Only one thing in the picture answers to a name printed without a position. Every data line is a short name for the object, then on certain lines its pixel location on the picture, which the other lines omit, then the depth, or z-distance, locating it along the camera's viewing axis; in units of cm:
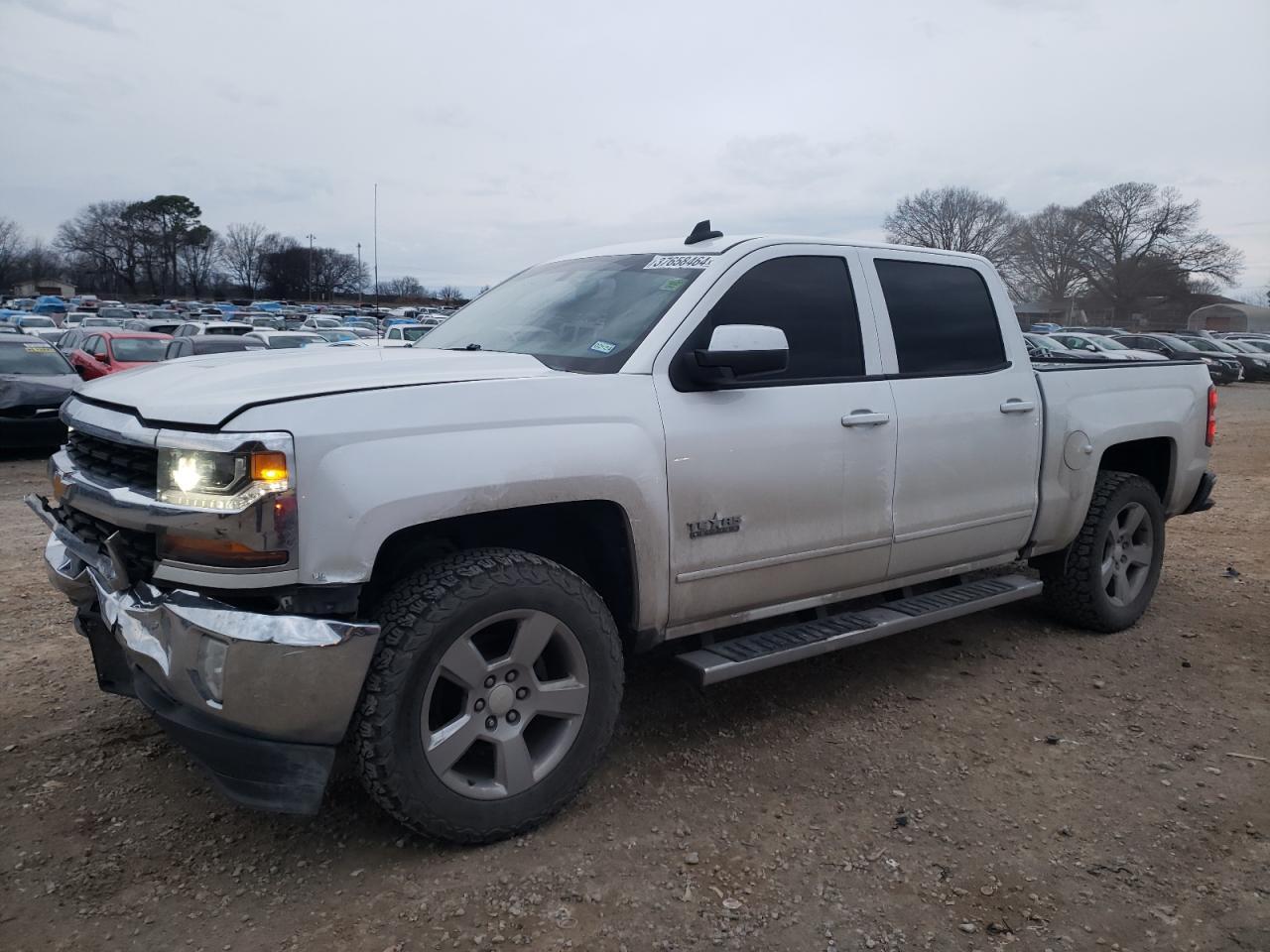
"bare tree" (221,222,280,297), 10238
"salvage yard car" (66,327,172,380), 1455
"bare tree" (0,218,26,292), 9344
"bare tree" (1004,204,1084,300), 7769
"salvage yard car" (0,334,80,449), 1048
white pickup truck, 249
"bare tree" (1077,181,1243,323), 7212
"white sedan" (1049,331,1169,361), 2820
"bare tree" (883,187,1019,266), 7194
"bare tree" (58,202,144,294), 10025
